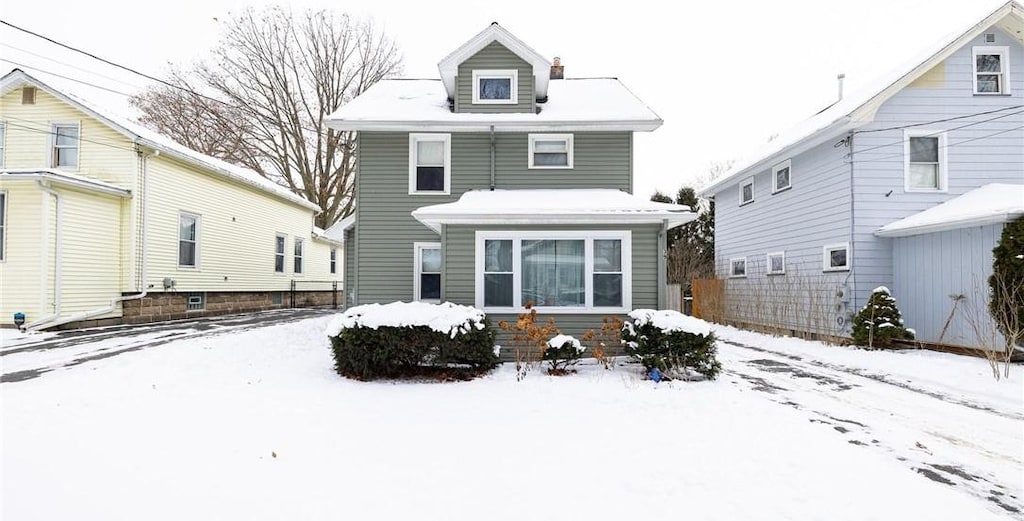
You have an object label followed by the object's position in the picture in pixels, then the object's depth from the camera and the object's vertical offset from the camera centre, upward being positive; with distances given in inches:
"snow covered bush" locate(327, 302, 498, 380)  272.5 -39.2
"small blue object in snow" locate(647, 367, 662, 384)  275.4 -59.0
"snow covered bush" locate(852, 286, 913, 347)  388.2 -38.3
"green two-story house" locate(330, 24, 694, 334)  422.3 +112.5
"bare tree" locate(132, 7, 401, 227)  863.1 +327.6
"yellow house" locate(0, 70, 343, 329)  422.0 +53.2
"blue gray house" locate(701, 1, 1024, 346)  386.3 +90.7
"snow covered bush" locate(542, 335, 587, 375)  292.2 -47.4
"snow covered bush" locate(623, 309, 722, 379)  279.9 -42.9
